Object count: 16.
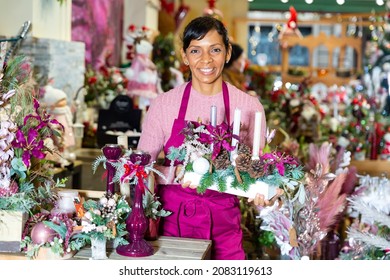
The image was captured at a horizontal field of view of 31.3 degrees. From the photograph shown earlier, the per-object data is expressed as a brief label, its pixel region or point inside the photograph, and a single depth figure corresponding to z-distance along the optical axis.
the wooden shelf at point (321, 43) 11.06
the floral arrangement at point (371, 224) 2.74
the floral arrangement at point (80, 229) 2.13
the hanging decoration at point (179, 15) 9.20
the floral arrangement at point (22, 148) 2.21
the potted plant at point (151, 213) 2.36
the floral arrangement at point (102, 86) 5.53
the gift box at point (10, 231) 2.21
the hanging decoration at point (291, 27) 9.91
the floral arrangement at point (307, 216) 3.05
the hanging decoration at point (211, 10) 9.86
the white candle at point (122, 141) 2.64
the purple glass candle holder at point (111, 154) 2.21
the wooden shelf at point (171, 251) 2.17
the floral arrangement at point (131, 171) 2.17
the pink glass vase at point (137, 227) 2.17
